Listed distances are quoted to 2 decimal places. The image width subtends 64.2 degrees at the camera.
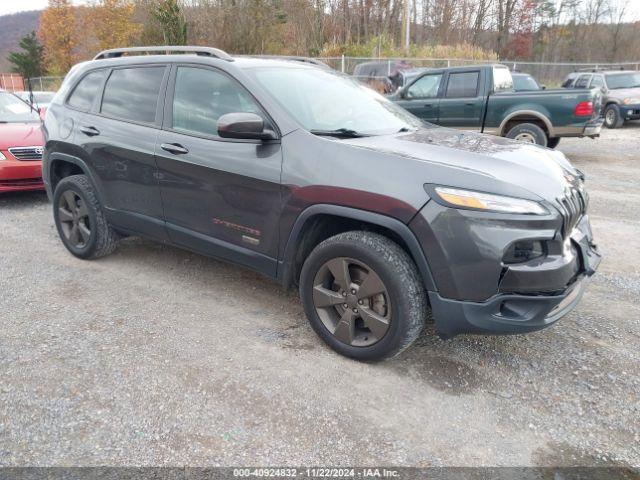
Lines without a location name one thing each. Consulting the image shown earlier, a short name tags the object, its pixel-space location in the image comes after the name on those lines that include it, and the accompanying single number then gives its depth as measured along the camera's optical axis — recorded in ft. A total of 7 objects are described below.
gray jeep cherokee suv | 8.45
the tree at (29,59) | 143.64
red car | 21.22
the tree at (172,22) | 71.41
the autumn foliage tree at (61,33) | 134.10
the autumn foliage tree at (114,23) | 112.68
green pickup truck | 29.84
